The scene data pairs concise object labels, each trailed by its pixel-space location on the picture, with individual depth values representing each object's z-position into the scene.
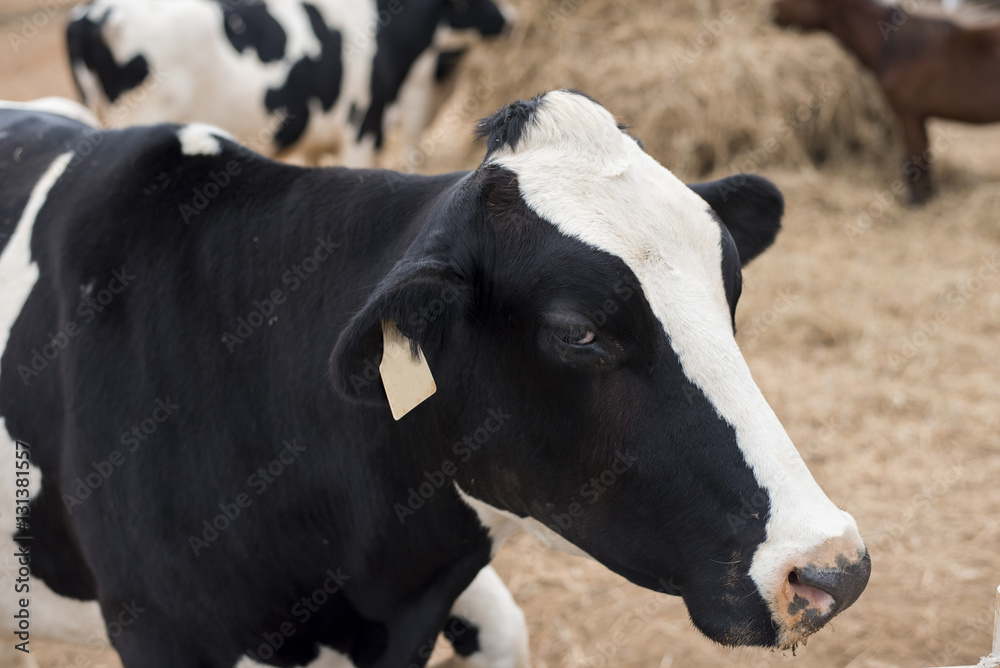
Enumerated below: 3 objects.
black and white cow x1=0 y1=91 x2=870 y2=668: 1.61
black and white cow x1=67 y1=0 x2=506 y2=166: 6.07
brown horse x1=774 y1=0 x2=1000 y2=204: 7.41
